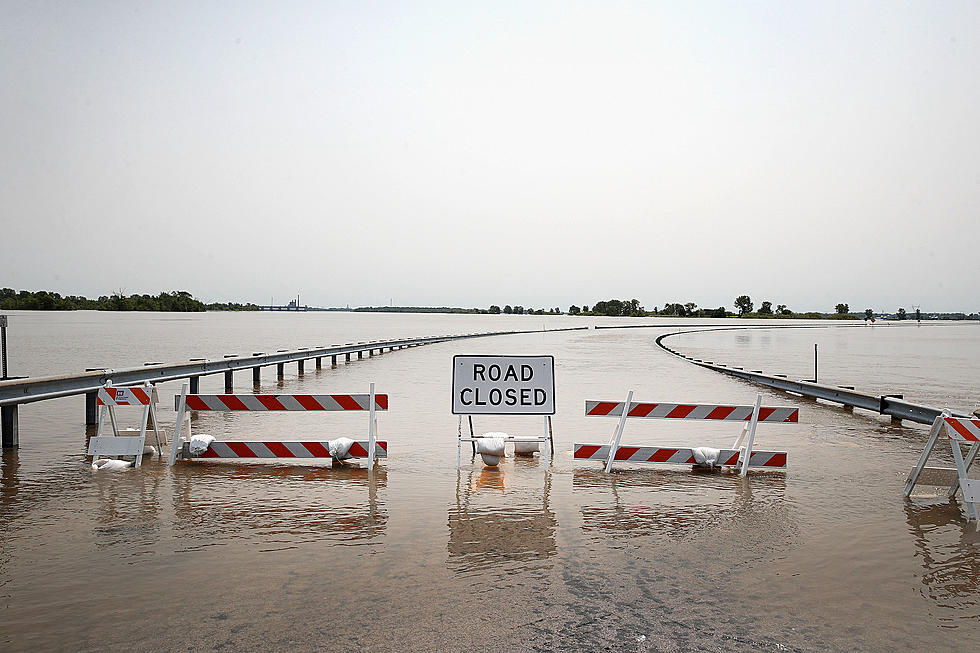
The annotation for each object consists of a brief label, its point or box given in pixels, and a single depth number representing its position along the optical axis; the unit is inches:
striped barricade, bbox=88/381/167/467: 402.3
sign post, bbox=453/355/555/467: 426.6
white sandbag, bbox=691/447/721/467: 407.8
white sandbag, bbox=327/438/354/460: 403.2
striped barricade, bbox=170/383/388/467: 398.9
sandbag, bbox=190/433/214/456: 415.5
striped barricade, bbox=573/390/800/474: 401.1
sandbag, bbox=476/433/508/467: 408.8
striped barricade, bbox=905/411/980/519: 302.4
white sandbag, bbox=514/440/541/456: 452.1
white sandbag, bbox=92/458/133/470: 399.2
